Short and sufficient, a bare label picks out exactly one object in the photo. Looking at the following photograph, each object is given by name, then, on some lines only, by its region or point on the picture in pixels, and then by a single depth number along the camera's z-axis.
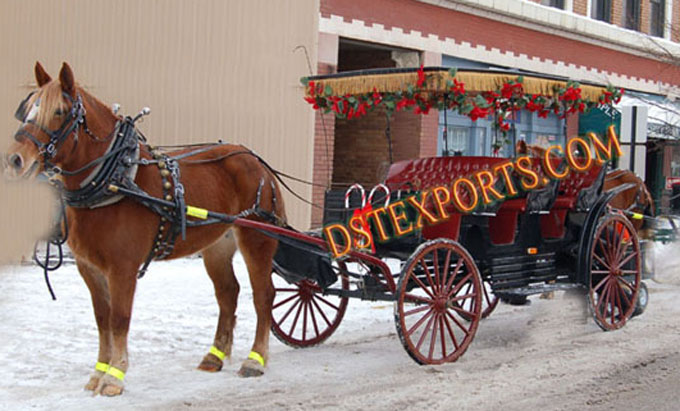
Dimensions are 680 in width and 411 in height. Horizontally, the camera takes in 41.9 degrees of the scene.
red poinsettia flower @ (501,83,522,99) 7.53
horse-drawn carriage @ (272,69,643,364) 7.39
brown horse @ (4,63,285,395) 5.73
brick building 14.74
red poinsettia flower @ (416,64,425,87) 7.34
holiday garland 7.44
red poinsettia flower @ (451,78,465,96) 7.28
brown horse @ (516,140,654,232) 11.22
